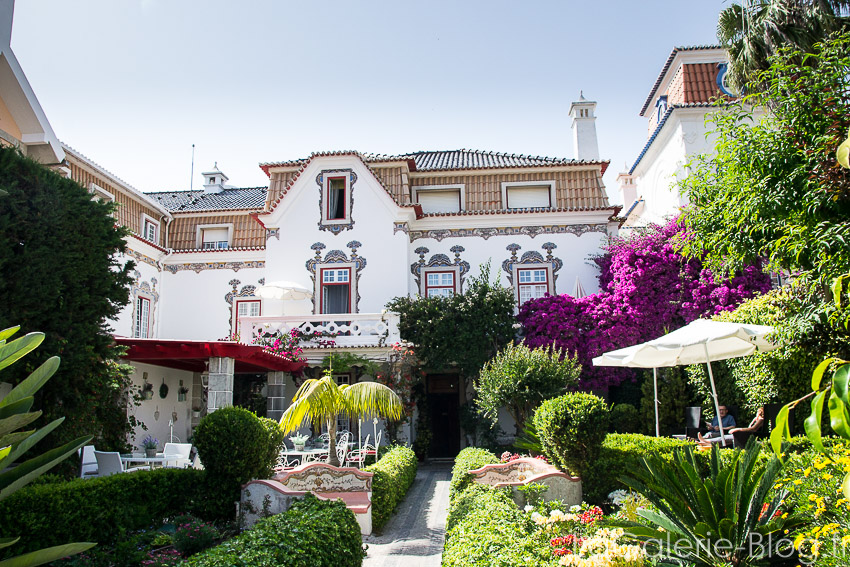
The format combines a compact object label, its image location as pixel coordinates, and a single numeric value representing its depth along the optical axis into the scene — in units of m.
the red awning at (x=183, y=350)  12.76
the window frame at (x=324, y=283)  20.44
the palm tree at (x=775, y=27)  12.23
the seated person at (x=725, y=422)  12.07
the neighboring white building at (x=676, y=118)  19.14
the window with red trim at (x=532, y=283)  20.39
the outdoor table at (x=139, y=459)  10.99
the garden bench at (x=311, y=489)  8.77
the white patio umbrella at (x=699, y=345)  10.10
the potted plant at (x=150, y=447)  12.95
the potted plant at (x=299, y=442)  14.35
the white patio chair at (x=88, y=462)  9.70
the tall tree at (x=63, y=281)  8.29
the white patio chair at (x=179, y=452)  12.64
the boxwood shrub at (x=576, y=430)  9.09
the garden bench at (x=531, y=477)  8.80
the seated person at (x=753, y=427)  10.24
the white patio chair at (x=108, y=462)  9.80
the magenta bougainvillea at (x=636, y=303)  17.44
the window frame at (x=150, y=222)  22.14
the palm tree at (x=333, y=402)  9.69
